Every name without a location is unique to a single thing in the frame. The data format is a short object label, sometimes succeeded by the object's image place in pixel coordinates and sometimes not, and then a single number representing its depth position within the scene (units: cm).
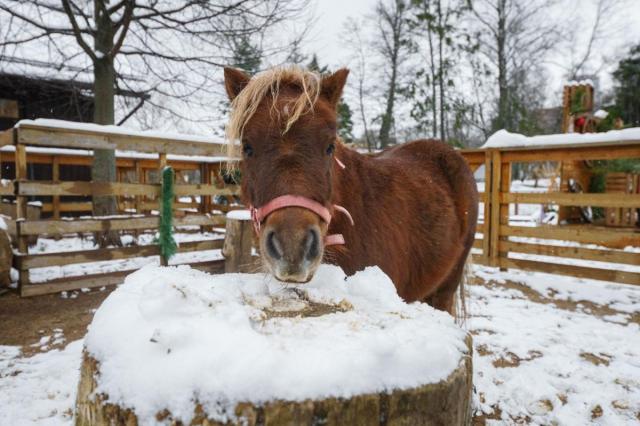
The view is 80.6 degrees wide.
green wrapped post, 549
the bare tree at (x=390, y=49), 1638
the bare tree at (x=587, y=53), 2031
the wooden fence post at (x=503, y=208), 635
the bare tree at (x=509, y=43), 1720
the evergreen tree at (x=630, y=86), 2134
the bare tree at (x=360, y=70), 1727
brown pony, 138
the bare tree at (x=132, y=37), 714
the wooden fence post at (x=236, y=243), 414
